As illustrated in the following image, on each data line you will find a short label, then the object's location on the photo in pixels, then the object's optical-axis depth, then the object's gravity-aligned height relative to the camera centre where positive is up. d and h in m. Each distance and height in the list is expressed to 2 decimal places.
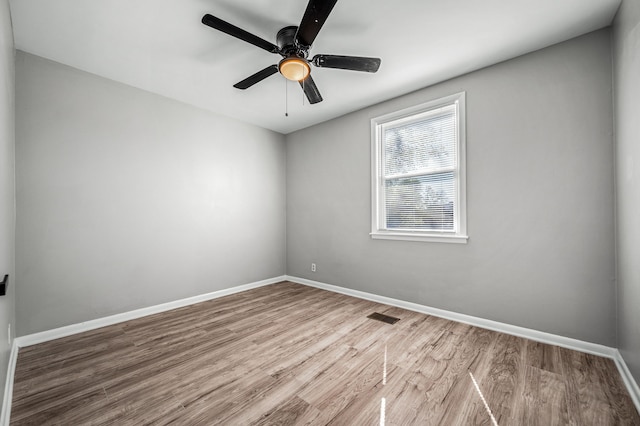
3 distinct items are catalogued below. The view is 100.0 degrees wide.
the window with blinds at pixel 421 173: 3.03 +0.50
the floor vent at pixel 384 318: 2.99 -1.20
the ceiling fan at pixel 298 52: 1.83 +1.27
